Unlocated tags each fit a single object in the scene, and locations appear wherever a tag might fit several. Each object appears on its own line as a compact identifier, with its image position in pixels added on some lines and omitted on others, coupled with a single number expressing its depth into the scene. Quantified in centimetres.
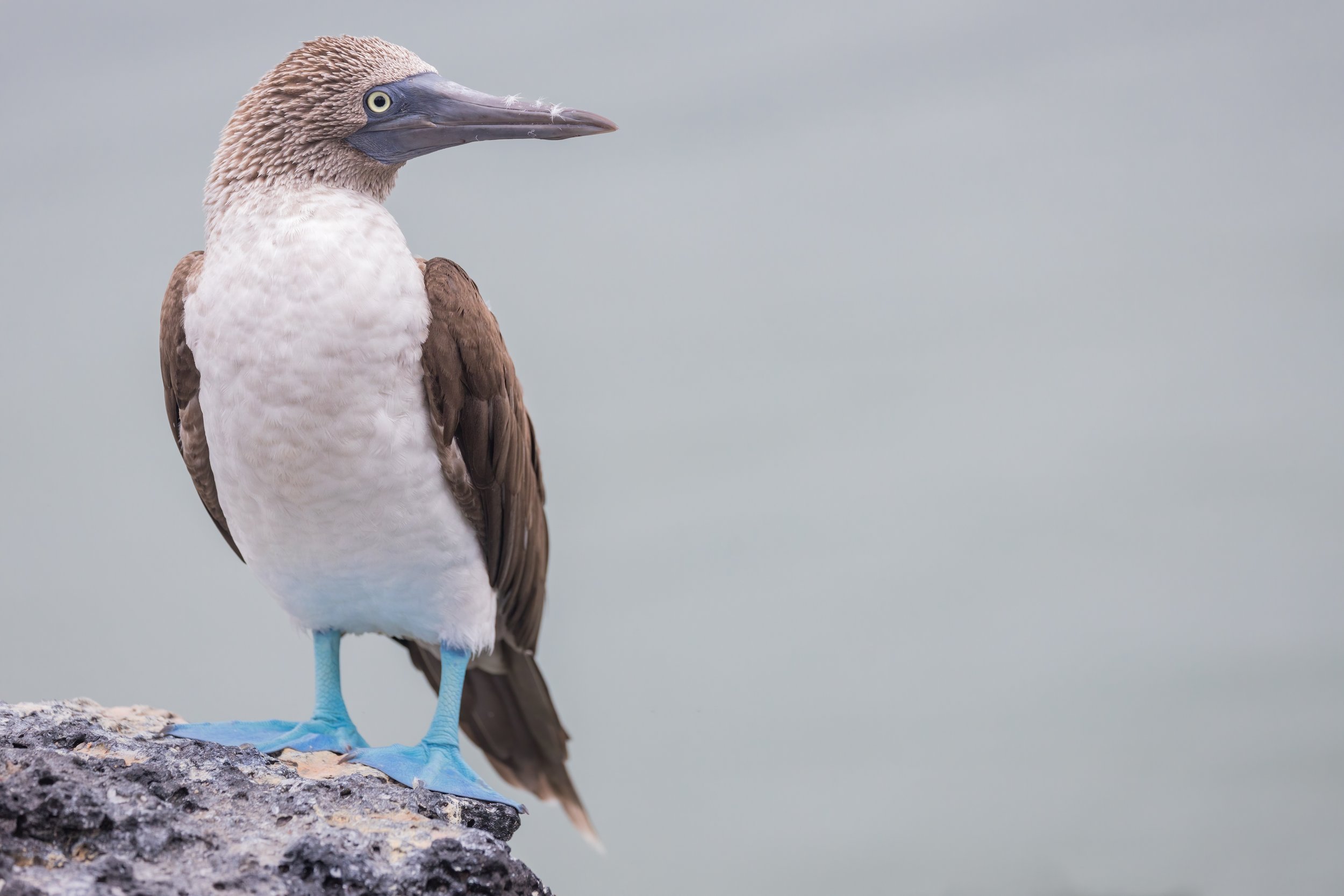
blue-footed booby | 579
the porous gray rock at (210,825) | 471
